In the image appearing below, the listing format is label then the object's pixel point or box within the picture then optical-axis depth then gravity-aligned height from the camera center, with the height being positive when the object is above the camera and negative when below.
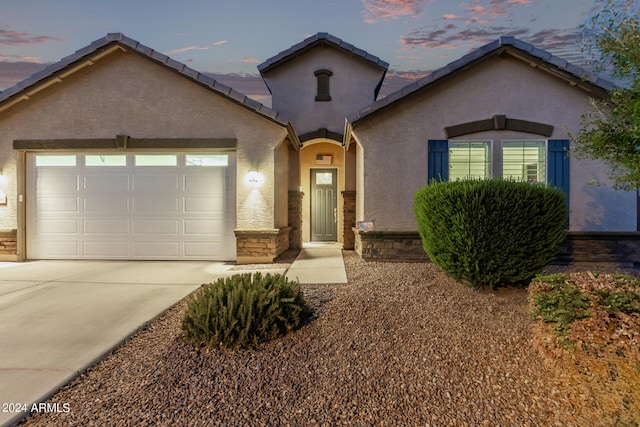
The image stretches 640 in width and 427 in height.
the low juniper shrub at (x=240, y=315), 3.33 -1.16
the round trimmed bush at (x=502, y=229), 4.48 -0.31
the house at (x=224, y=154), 7.21 +1.27
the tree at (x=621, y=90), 3.86 +1.45
